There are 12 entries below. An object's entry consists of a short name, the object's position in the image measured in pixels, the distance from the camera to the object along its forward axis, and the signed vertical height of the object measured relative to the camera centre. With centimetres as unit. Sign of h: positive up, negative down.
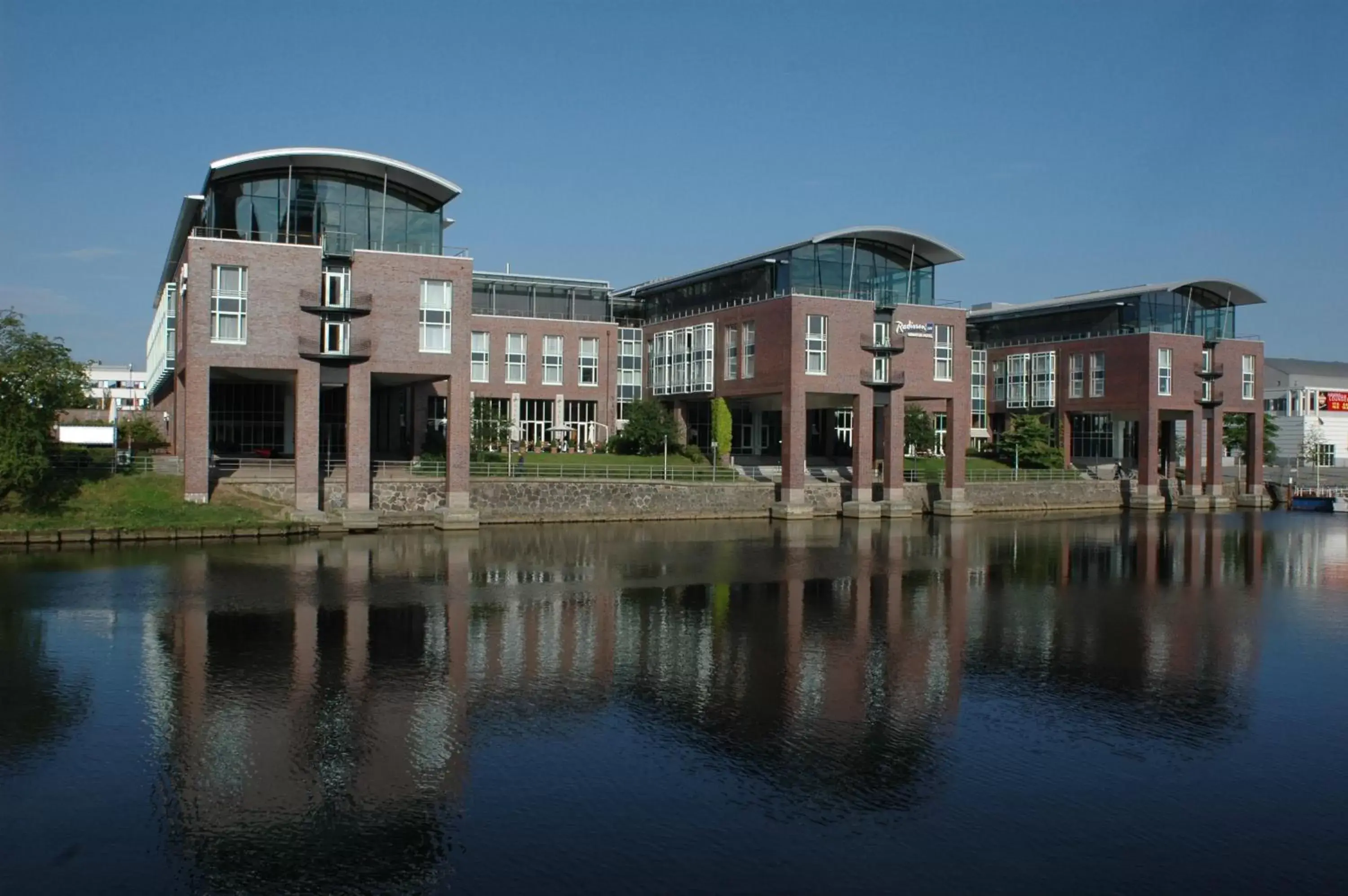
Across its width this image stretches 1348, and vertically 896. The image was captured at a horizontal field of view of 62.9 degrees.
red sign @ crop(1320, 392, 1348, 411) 10706 +466
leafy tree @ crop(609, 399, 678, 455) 6347 +99
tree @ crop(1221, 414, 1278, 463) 9056 +128
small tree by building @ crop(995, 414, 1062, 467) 7194 +28
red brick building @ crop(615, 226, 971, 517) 5606 +551
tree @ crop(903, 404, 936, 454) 7175 +108
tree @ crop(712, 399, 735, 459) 6059 +100
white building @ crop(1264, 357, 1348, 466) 10306 +330
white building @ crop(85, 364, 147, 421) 10538 +726
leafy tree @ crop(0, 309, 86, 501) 3831 +140
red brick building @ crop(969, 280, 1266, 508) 6969 +509
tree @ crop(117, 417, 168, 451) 5347 +33
